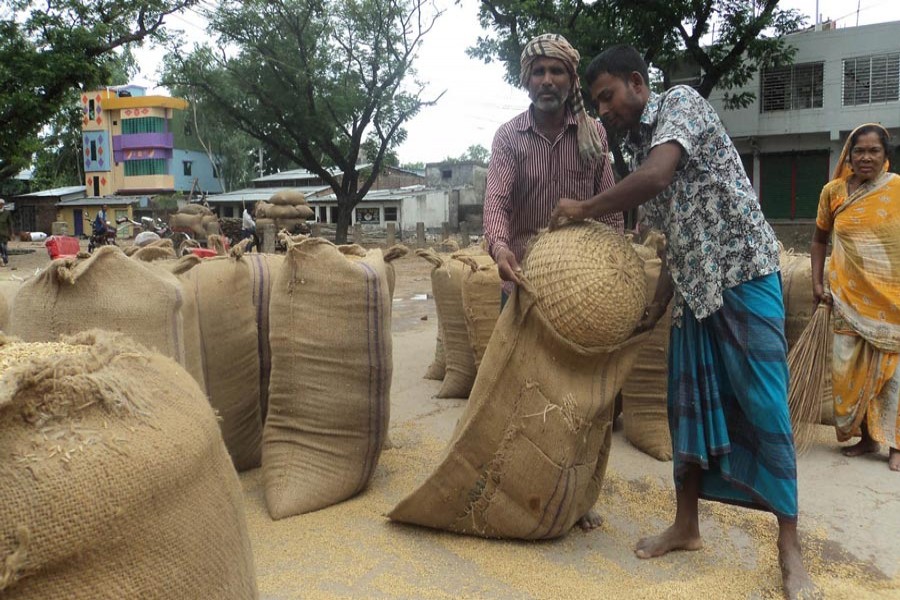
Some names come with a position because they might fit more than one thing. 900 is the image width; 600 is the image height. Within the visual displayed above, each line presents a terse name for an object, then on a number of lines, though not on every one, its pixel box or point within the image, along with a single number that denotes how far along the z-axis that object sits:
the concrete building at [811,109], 18.42
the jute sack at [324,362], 2.77
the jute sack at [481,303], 4.12
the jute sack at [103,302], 2.21
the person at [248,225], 14.62
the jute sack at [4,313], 2.56
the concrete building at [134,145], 37.25
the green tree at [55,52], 13.82
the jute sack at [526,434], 2.26
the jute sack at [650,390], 3.48
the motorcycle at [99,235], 15.34
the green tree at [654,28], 13.58
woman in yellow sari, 3.38
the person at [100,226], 17.01
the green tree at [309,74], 16.34
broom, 3.38
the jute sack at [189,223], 13.34
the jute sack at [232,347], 2.92
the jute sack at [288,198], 12.95
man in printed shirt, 2.16
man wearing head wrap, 2.67
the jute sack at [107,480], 0.97
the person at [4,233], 15.76
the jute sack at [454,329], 4.55
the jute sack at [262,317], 3.15
